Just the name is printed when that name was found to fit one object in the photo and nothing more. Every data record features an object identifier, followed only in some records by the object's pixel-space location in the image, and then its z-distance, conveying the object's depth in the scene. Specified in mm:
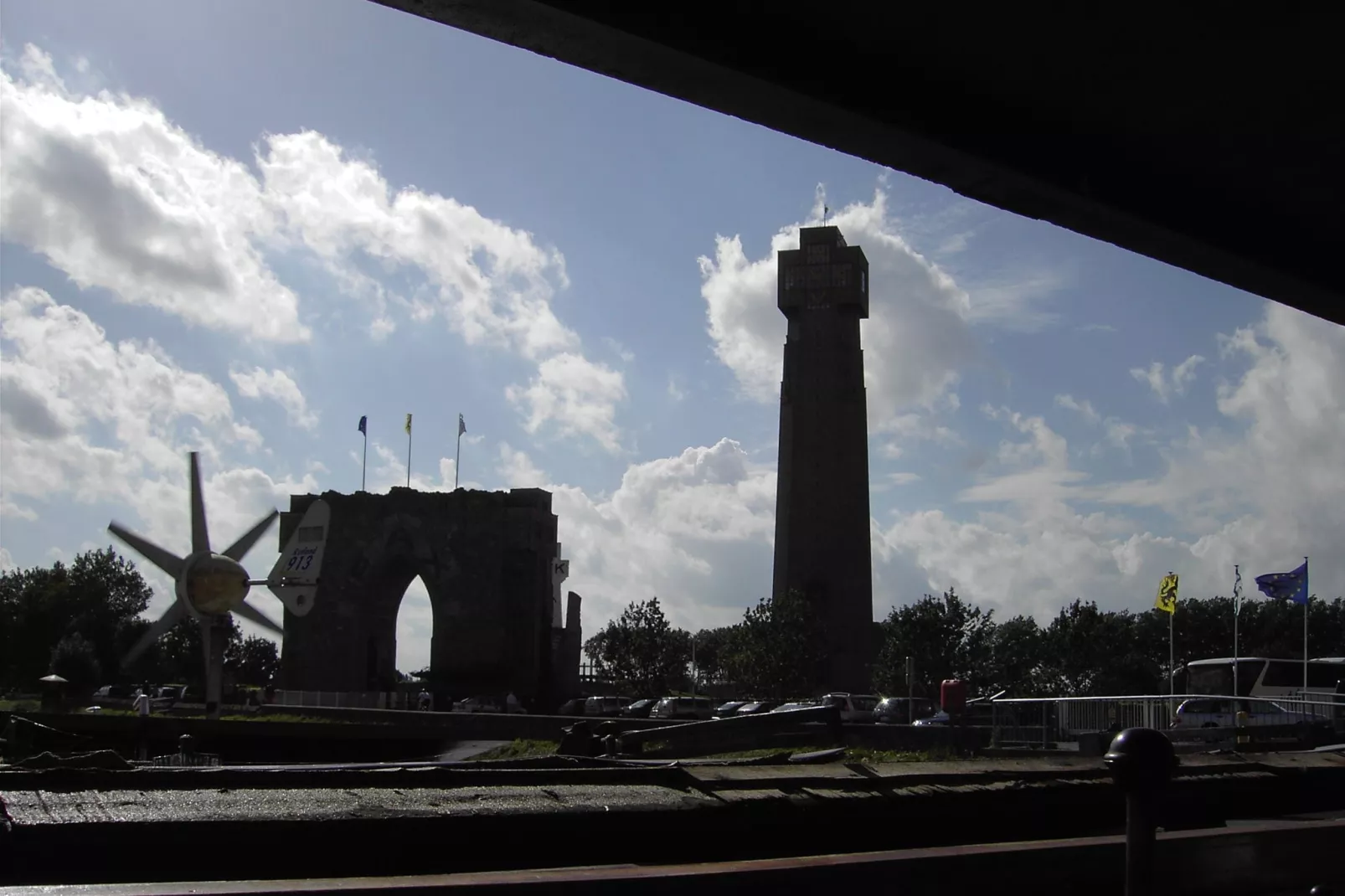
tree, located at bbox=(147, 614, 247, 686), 103500
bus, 37812
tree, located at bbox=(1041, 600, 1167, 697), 75312
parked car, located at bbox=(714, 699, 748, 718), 43562
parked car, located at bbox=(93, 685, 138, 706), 61841
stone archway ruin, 60406
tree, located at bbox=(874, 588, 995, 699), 62562
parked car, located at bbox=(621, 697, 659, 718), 46403
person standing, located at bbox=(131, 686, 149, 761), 27627
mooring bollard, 4297
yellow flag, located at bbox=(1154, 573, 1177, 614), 38031
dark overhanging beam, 4969
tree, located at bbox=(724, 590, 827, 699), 66125
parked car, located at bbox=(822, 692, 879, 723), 39378
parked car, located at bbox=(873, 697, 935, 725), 38812
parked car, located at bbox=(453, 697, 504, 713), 49447
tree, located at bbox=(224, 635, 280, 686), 111375
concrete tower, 74375
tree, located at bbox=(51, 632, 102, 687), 74188
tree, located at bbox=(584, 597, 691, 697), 71250
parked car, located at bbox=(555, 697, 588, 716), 46072
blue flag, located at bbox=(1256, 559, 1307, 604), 38938
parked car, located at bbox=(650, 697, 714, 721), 45156
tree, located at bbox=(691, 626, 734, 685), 125162
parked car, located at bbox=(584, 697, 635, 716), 43797
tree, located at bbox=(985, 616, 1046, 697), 66000
